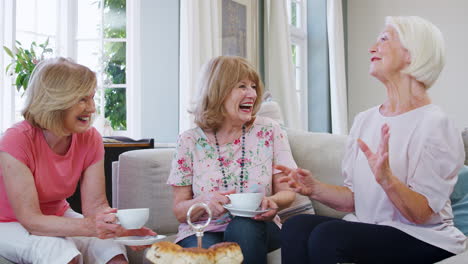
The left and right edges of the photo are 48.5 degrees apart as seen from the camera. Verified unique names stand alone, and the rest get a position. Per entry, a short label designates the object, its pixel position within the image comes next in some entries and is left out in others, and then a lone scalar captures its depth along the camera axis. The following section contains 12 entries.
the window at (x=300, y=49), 6.67
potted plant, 3.18
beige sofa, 2.08
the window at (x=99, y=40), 4.07
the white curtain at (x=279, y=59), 5.15
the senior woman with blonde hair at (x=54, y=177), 1.53
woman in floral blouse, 1.84
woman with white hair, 1.38
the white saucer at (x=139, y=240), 1.22
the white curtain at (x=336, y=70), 6.58
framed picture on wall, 4.54
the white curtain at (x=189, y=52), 3.95
